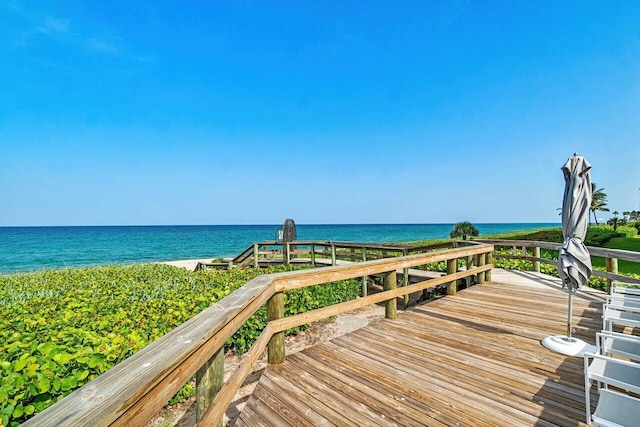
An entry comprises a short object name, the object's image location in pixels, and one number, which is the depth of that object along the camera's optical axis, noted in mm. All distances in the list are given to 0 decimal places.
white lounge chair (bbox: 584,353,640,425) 1758
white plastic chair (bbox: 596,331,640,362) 2271
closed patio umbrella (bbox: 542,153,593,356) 3307
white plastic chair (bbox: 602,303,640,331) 2973
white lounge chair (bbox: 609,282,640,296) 4141
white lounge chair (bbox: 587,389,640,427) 1582
